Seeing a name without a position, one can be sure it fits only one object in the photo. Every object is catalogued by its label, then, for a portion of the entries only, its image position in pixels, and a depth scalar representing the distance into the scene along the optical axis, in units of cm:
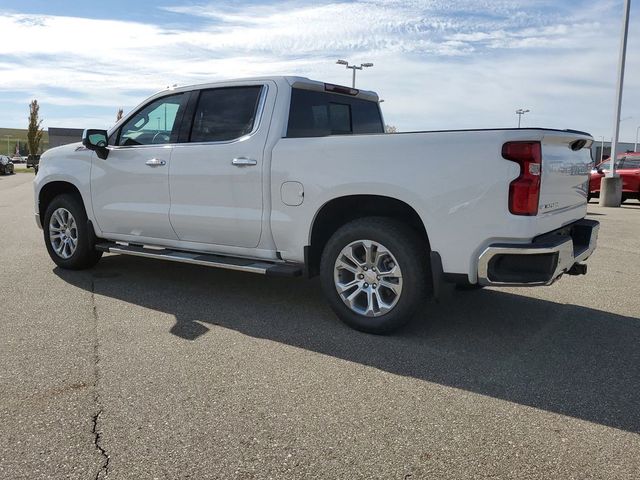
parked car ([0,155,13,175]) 3997
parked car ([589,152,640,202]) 1878
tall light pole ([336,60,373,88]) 3910
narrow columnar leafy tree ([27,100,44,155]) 6500
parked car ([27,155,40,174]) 5721
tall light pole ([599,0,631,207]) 1783
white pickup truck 400
